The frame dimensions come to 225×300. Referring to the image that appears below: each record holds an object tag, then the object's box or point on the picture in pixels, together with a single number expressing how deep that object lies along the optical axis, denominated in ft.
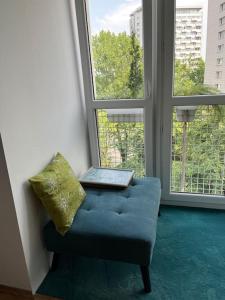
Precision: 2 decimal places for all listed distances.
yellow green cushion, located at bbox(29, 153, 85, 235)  4.82
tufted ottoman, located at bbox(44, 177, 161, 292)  4.58
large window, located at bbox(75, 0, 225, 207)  6.12
